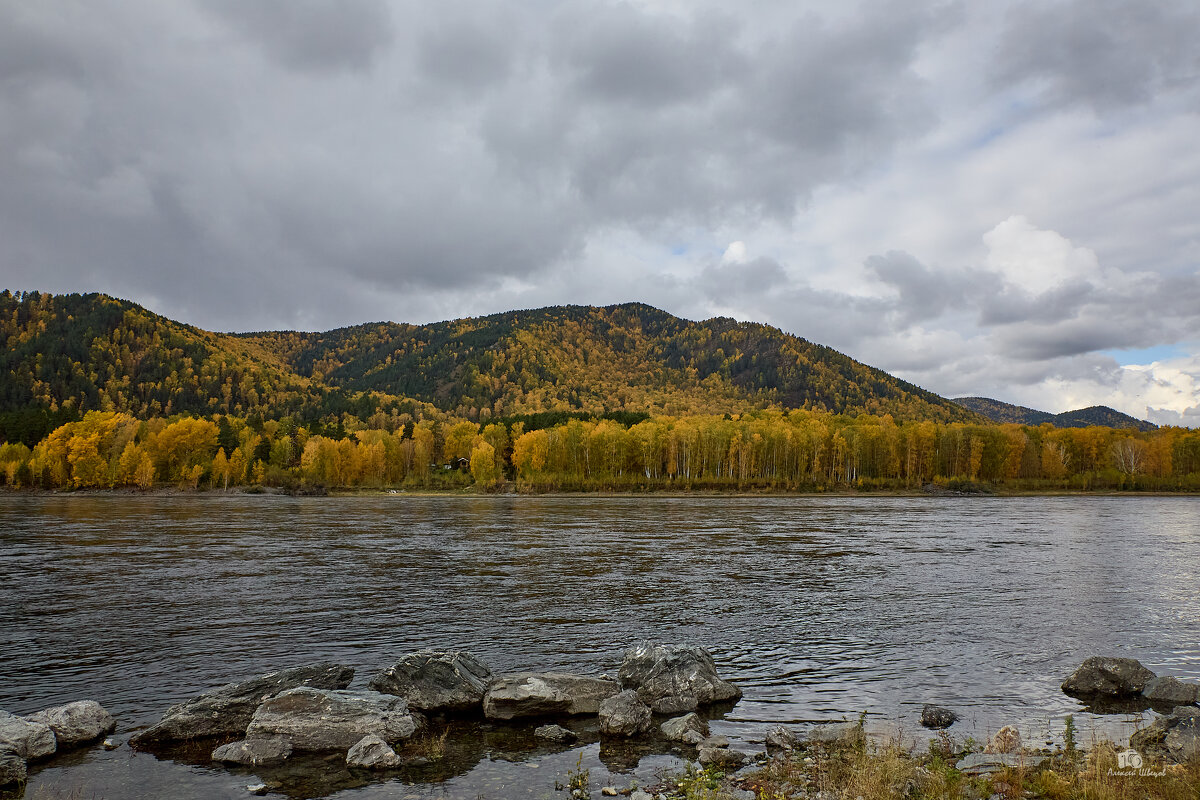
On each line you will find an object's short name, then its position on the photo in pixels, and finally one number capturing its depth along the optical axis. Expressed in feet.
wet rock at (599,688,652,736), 45.29
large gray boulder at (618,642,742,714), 50.85
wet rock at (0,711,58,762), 39.11
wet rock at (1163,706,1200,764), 37.47
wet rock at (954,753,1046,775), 37.52
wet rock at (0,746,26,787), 35.99
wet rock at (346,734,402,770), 40.16
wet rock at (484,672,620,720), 48.47
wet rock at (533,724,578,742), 44.68
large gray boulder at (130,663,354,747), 43.60
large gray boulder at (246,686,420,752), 42.86
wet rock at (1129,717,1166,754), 39.76
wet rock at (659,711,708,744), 44.52
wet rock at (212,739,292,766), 40.68
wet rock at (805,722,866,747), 41.91
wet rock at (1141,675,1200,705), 51.55
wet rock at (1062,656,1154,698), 53.98
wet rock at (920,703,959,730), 47.55
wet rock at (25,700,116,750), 42.29
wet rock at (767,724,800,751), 42.93
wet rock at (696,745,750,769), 40.14
